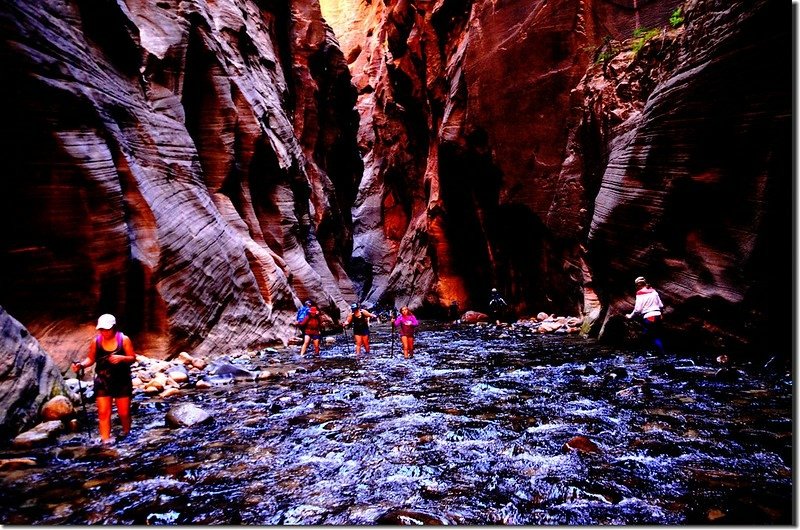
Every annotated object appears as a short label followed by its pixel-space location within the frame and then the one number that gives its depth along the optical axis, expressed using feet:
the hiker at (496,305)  93.04
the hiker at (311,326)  50.45
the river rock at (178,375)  32.86
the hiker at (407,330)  45.50
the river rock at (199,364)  39.75
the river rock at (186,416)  21.73
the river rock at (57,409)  21.02
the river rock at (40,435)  18.29
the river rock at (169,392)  29.25
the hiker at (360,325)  49.44
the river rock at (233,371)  35.40
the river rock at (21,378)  19.19
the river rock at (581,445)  16.71
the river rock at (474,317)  97.50
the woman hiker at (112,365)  20.40
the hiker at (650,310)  37.55
